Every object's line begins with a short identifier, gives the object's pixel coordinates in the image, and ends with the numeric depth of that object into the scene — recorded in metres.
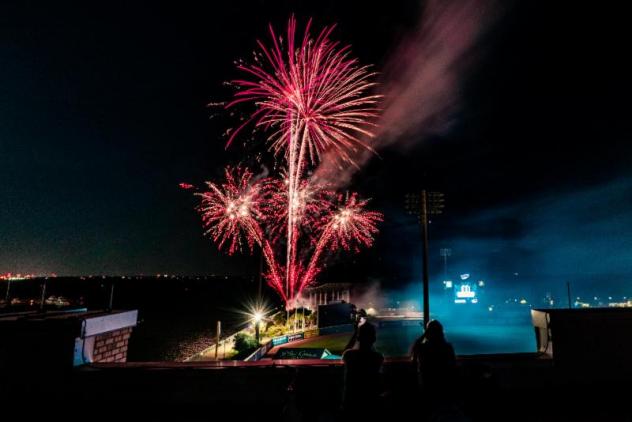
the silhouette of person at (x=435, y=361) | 3.98
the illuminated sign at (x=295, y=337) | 23.11
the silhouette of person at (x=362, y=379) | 3.74
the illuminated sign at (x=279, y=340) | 21.43
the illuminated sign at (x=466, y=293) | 41.81
